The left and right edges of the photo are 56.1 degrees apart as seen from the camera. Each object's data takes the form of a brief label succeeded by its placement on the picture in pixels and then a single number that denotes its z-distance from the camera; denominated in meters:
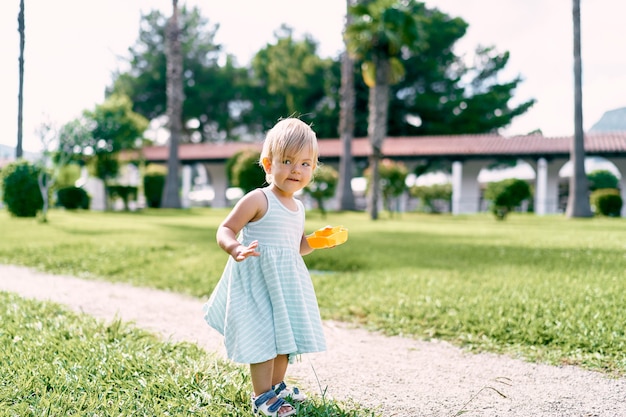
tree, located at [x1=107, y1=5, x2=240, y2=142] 40.06
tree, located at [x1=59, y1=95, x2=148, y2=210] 24.78
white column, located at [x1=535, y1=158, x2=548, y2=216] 25.63
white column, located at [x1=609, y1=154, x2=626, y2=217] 24.36
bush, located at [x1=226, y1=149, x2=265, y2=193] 23.94
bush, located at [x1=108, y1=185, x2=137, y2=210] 26.47
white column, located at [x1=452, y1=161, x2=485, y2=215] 26.22
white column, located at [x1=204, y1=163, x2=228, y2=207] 30.86
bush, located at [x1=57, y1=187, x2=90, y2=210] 25.23
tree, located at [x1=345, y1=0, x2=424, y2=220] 19.06
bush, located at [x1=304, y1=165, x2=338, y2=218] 21.42
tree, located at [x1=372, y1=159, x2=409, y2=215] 21.64
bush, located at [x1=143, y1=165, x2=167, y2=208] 27.58
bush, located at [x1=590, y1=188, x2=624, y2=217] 21.33
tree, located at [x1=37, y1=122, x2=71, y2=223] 15.30
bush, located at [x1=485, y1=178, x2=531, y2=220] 18.14
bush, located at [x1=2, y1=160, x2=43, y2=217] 16.83
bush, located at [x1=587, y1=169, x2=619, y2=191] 28.73
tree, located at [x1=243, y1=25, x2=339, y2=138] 33.69
